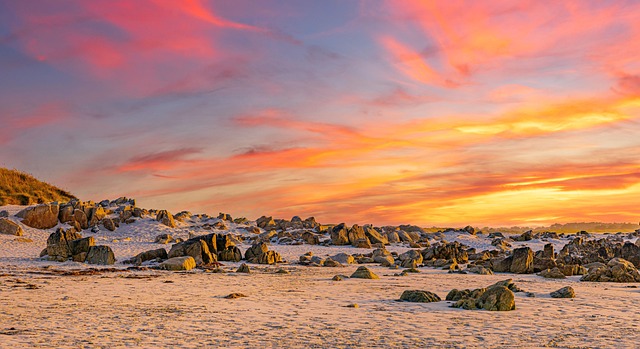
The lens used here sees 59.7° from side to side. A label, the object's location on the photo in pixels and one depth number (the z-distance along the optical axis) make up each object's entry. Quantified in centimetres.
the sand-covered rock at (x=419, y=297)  1962
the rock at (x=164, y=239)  4469
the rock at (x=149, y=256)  3293
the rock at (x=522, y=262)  3272
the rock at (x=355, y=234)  5056
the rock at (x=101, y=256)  3269
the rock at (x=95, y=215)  4823
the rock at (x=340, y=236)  5012
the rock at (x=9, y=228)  4206
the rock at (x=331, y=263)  3509
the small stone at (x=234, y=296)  2032
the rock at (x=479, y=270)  3219
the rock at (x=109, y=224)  4788
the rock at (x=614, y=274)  2852
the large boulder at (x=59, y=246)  3331
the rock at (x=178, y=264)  3052
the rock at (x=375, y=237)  5241
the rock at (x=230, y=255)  3588
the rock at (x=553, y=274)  3034
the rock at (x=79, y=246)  3406
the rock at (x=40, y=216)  4581
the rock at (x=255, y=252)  3644
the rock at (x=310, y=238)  5050
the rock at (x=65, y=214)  4759
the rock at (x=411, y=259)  3568
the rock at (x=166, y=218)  5262
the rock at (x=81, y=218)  4756
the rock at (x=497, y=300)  1784
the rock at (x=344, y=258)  3784
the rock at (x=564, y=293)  2142
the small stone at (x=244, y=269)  3035
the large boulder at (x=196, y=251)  3375
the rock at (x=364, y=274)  2772
